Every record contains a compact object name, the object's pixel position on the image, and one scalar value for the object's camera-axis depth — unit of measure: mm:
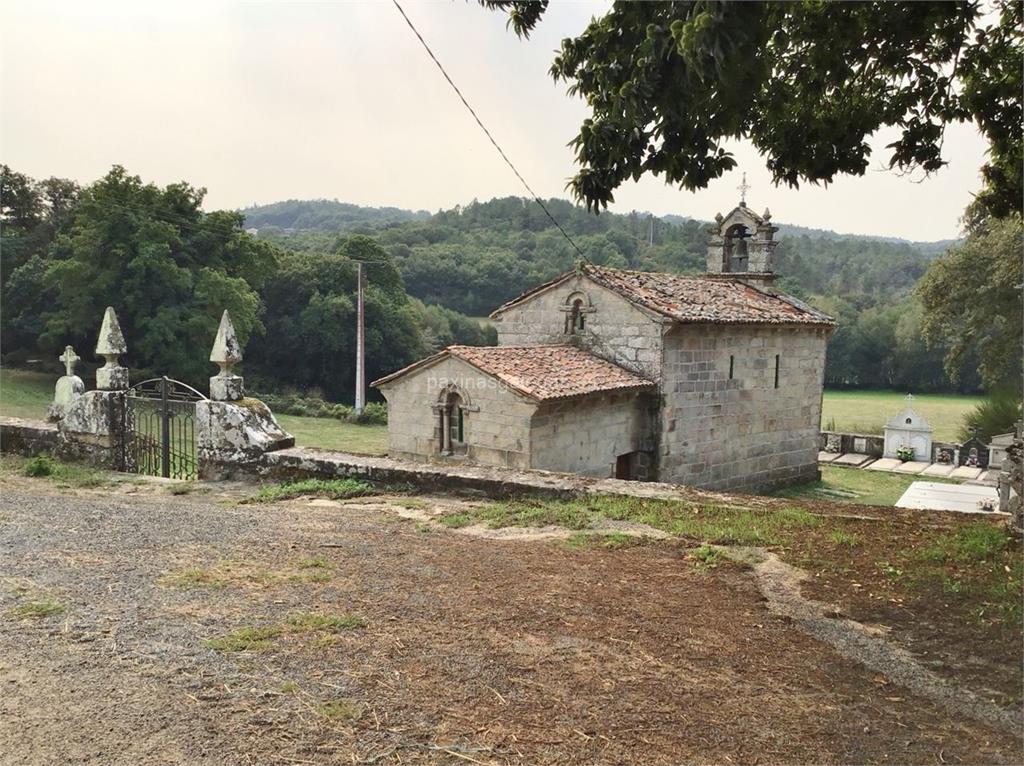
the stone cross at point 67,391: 11253
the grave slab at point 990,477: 24538
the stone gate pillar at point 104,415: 10828
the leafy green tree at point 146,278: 36875
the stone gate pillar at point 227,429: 9828
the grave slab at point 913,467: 28494
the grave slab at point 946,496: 19848
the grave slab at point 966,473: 27298
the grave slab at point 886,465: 28656
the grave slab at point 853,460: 29641
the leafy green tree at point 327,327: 53781
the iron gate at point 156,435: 10617
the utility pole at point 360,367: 44969
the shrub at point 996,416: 30578
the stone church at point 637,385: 15398
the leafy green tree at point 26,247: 39562
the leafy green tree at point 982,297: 27000
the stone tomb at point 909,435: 31094
